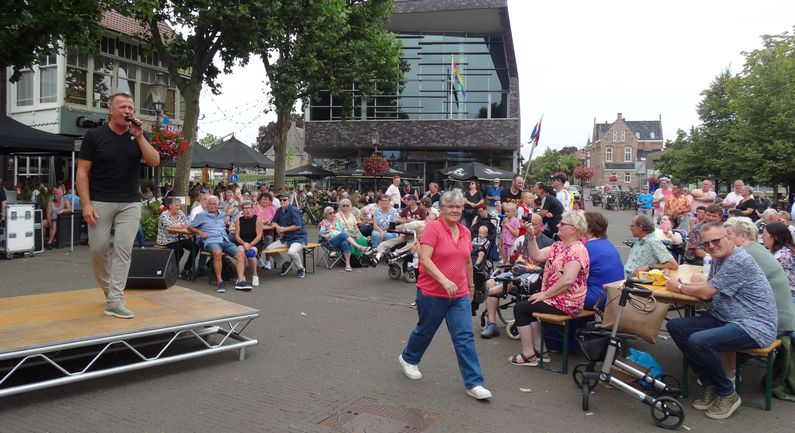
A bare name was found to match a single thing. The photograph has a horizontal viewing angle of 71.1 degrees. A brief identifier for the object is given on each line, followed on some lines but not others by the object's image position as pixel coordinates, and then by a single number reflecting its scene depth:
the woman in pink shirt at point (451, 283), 4.46
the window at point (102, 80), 22.88
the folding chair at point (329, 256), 11.59
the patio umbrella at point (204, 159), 20.38
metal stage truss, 4.14
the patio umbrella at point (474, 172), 20.94
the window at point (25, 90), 22.05
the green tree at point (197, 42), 14.30
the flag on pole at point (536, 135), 26.14
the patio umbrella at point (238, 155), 21.30
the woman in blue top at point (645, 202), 16.45
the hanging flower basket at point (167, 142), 13.21
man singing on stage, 4.71
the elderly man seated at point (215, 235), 8.99
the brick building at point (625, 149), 97.25
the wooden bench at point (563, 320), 4.99
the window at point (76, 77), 21.73
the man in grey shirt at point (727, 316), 4.17
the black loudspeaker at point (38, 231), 12.51
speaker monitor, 6.23
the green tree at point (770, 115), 32.38
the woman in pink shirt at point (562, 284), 4.98
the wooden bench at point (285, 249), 9.86
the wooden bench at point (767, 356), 4.22
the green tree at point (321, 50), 16.22
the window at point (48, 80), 21.59
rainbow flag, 31.77
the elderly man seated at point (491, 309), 6.40
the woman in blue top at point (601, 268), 5.24
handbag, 4.50
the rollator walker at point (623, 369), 4.04
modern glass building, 32.47
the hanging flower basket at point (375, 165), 23.91
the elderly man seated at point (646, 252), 6.29
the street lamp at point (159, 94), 14.68
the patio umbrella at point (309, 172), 26.42
